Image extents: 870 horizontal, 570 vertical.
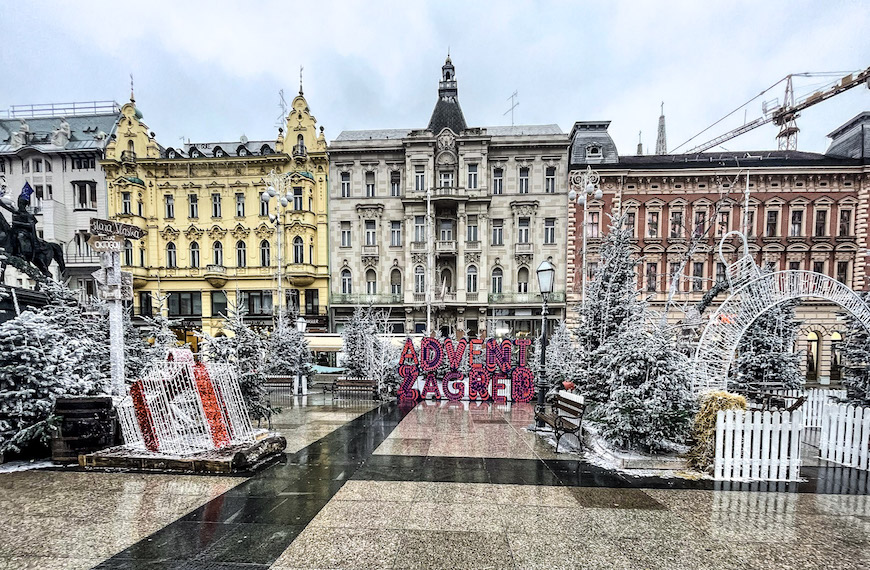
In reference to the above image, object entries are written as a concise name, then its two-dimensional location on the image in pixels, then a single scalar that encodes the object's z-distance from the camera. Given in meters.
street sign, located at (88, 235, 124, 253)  7.80
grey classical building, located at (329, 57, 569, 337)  28.50
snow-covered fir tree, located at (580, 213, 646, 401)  12.02
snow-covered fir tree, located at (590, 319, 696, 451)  6.92
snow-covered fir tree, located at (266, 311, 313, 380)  16.22
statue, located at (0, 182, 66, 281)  11.12
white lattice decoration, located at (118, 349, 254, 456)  6.43
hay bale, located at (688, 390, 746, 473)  6.57
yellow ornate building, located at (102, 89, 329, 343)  29.17
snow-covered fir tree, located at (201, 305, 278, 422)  9.12
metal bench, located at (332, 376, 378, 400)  13.09
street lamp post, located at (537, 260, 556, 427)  9.88
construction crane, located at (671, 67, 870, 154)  28.91
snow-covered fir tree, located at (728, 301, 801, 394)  12.80
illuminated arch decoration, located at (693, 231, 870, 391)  7.38
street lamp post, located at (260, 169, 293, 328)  16.36
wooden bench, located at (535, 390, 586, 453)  7.80
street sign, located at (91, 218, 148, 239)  7.71
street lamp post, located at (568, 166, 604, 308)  15.51
